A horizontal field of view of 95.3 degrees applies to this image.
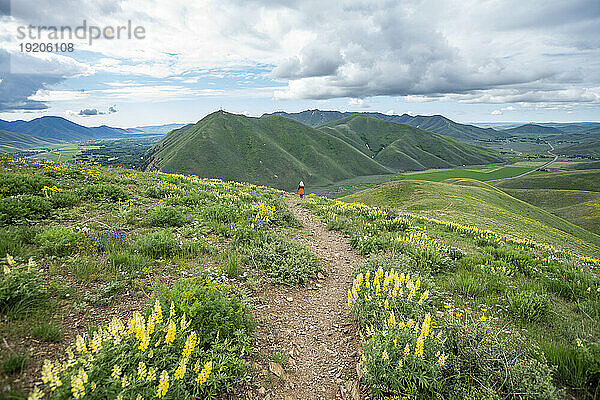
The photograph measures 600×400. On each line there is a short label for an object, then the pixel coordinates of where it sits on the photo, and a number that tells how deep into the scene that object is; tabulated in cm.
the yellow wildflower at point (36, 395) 247
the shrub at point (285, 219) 1214
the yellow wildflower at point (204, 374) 341
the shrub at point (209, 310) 441
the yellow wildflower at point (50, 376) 254
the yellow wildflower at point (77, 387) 270
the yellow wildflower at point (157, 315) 368
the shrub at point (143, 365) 293
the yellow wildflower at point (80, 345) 295
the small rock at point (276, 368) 457
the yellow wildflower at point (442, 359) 380
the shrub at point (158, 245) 679
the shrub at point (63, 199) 864
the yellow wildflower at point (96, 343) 317
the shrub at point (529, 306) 561
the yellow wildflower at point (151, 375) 304
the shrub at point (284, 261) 742
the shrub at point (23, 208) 705
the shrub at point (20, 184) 837
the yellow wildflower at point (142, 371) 302
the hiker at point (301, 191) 2163
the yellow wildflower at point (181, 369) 316
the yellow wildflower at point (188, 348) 348
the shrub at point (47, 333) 373
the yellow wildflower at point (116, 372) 294
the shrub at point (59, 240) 589
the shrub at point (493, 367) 353
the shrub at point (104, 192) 1016
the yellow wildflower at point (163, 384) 295
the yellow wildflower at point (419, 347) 383
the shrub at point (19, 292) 396
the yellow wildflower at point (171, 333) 361
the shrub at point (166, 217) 891
